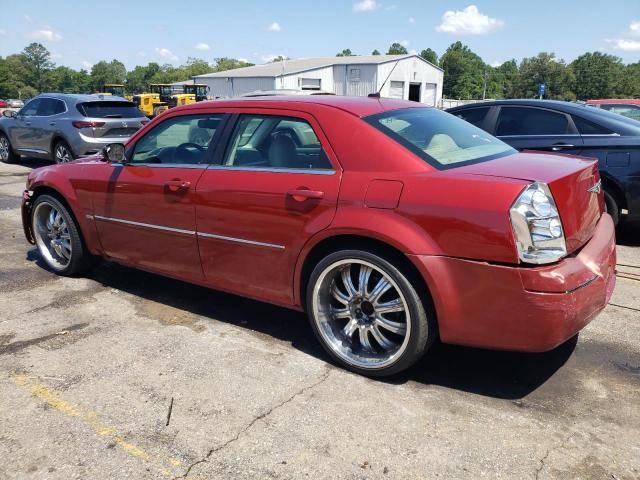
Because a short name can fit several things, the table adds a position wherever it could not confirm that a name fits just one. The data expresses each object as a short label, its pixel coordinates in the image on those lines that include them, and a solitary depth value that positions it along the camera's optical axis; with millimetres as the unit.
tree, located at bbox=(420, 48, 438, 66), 155825
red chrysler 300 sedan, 2646
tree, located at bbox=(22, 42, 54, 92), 126812
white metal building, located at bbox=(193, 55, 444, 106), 53469
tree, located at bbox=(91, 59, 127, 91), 146125
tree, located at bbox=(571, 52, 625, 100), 92750
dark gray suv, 10758
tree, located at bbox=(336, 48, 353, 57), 165250
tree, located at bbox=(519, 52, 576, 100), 96312
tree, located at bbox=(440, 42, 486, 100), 130250
